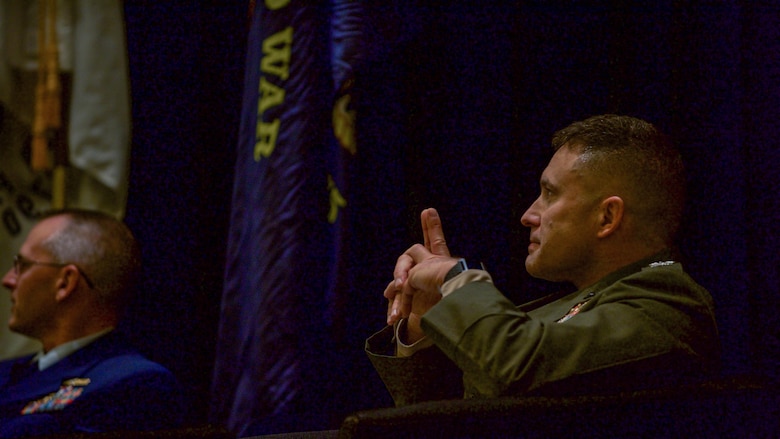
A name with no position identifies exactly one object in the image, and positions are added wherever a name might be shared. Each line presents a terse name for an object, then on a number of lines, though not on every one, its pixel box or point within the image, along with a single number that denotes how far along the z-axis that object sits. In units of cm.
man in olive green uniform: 666
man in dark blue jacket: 717
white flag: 739
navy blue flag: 724
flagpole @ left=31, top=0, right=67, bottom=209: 735
